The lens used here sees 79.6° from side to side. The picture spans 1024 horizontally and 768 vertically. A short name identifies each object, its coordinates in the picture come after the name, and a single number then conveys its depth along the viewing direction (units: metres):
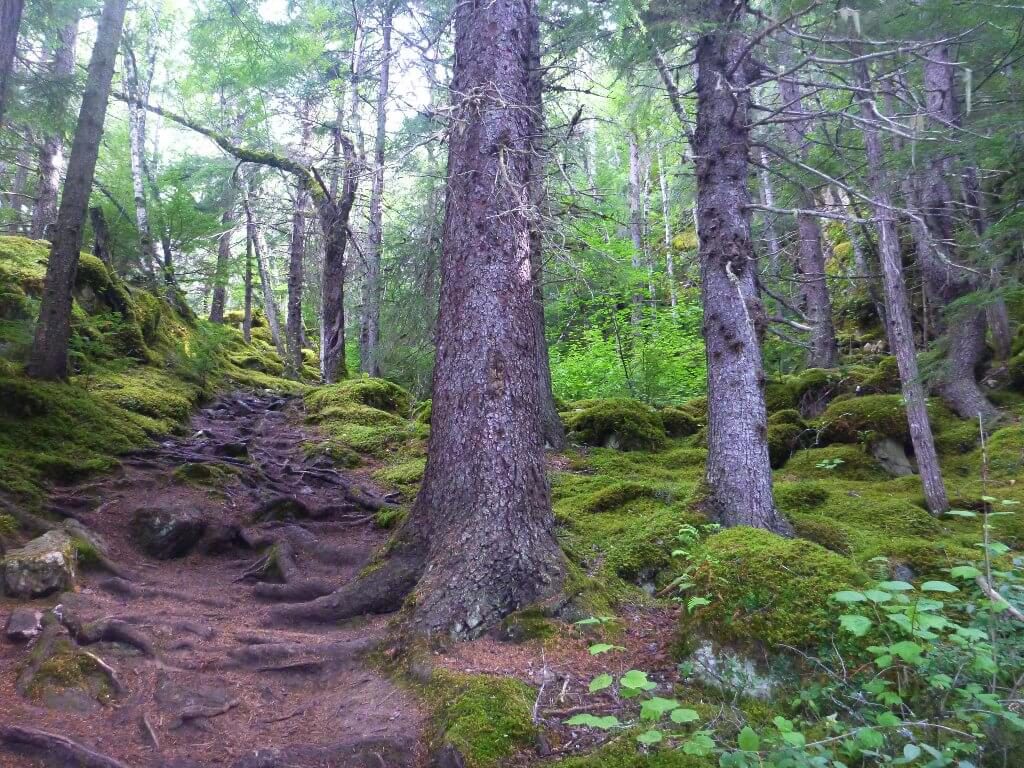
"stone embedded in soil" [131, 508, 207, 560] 5.91
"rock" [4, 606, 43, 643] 3.69
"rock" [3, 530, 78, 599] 4.22
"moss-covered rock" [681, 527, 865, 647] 3.38
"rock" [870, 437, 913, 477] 8.22
